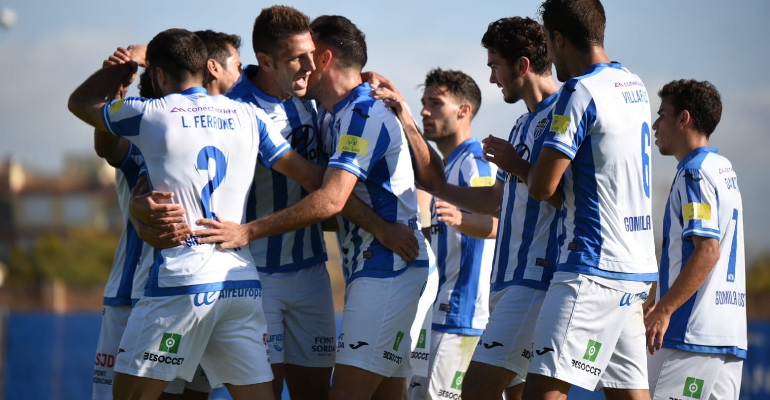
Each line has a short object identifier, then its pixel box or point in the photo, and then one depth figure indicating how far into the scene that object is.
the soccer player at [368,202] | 10.34
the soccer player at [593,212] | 9.51
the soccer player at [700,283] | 11.40
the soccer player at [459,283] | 14.60
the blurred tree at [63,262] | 129.50
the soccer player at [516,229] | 10.57
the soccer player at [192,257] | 9.51
